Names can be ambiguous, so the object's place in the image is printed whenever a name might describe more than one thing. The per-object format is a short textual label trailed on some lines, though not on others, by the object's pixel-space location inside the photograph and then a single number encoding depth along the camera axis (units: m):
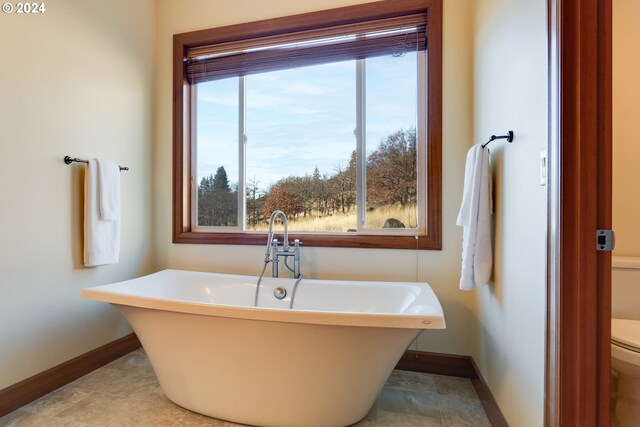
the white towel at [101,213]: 1.91
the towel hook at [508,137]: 1.29
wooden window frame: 1.97
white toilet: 1.13
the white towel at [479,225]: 1.49
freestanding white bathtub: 1.27
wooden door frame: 0.89
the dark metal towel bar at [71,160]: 1.84
